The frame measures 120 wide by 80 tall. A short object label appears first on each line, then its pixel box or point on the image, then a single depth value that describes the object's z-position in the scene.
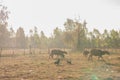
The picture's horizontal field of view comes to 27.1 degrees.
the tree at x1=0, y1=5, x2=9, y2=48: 59.00
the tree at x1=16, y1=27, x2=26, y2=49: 122.19
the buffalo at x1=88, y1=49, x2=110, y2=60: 41.56
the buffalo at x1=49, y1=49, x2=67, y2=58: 44.34
